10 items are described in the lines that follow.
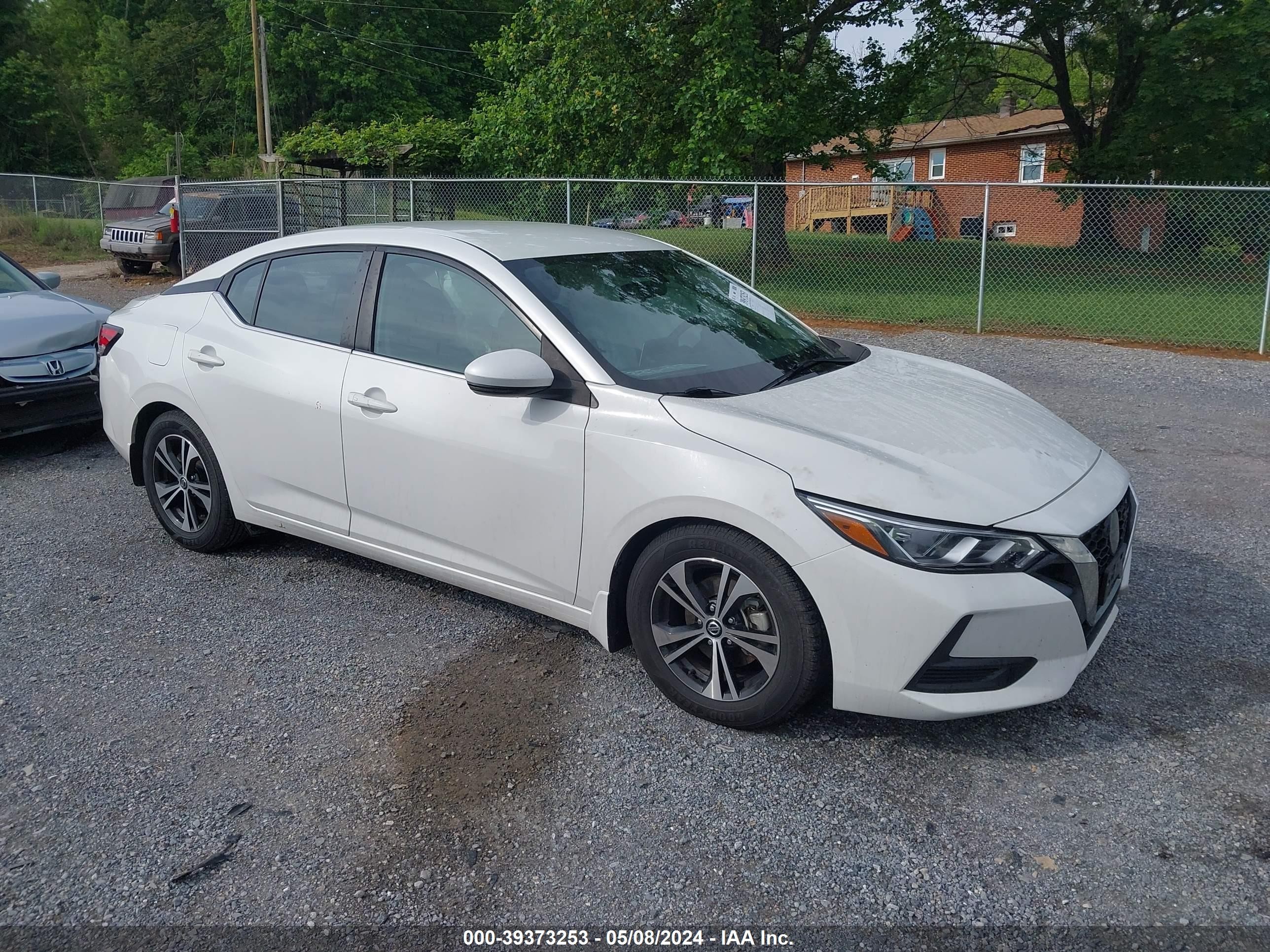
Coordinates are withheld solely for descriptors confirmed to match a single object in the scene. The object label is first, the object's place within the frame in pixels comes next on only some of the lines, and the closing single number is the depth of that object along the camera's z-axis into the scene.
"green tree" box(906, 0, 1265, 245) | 21.44
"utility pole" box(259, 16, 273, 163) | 37.09
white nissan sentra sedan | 3.26
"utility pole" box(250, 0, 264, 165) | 39.59
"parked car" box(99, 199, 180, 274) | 19.23
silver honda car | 6.96
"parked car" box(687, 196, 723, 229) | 16.20
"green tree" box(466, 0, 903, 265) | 18.38
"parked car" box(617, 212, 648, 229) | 16.62
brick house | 20.59
